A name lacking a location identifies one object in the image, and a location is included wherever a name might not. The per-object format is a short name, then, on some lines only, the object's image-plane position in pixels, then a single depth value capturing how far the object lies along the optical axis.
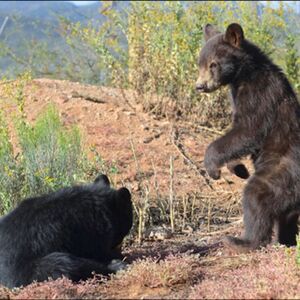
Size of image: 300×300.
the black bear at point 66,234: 12.61
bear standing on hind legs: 14.03
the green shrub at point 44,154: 17.37
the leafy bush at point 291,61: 26.97
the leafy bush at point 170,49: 26.08
